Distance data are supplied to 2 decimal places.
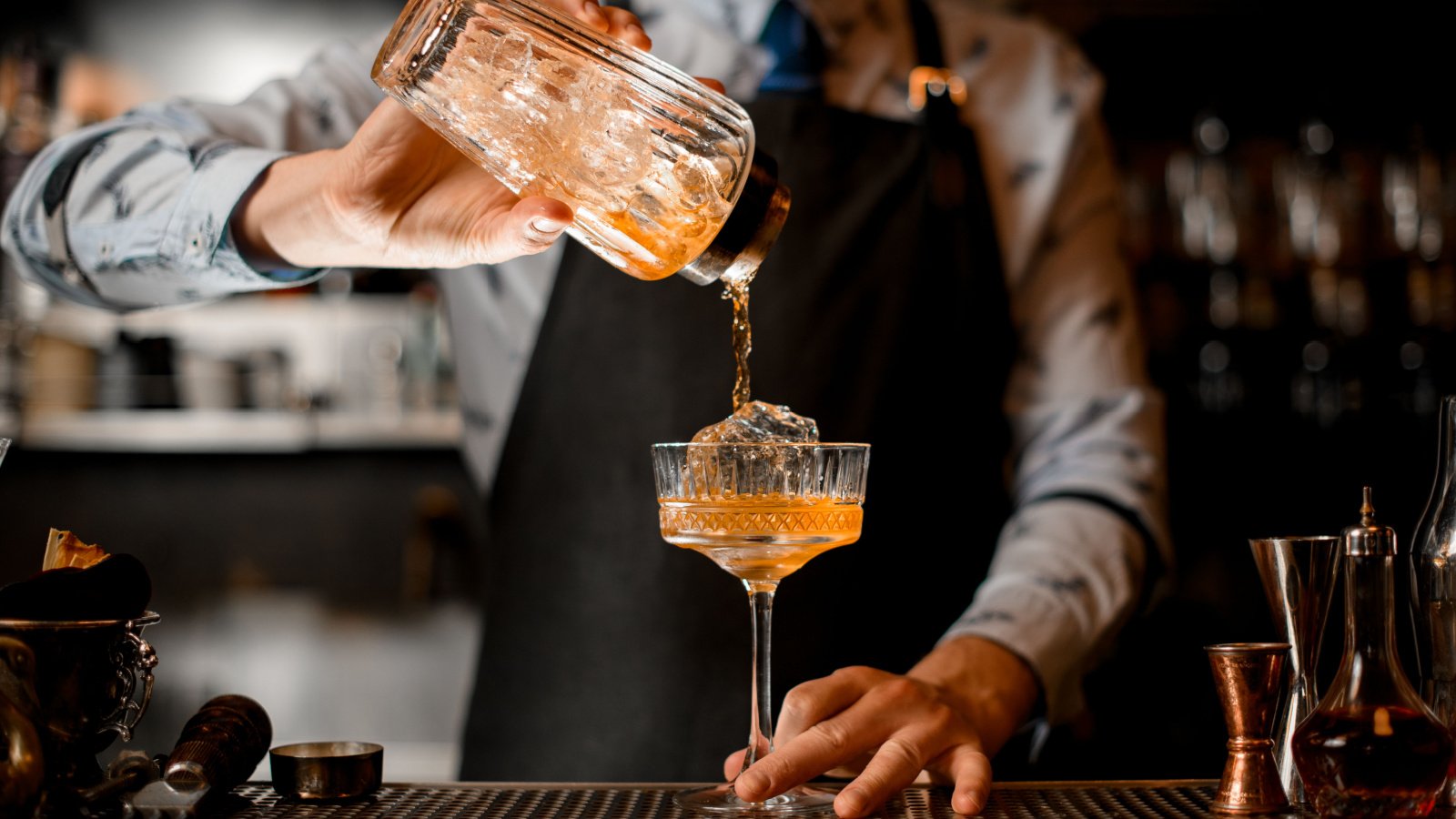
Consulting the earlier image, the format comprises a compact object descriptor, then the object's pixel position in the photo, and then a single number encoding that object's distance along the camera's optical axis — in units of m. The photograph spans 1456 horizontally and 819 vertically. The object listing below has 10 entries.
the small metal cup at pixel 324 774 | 0.90
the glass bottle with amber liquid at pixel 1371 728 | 0.76
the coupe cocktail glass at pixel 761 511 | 0.92
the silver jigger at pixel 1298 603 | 0.86
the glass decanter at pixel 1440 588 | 0.84
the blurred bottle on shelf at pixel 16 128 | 2.93
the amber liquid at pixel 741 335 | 1.01
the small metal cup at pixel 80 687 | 0.78
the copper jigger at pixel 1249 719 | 0.82
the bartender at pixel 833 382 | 1.46
